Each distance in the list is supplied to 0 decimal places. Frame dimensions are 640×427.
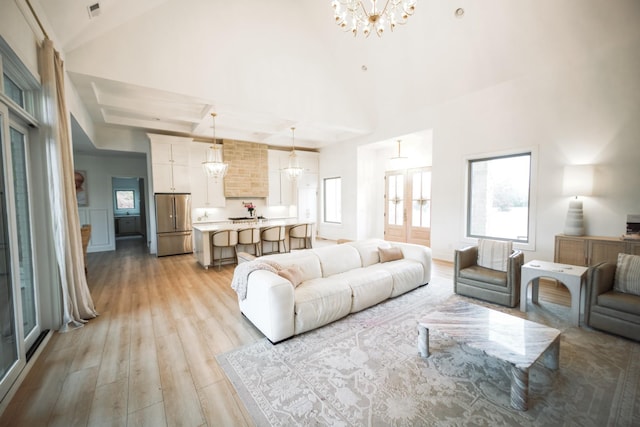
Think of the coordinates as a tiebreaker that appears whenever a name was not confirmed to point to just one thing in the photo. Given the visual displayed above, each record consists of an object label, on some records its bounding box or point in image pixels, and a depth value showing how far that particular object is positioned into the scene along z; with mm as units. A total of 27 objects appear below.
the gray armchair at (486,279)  3371
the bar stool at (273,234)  6277
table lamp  3777
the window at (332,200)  9258
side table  2922
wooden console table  3475
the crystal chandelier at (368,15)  2594
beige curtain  2805
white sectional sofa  2633
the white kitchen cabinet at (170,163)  6621
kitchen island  5445
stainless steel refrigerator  6656
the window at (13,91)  2370
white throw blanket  3014
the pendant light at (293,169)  6352
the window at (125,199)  10461
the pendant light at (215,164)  5652
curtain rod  2380
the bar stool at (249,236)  5859
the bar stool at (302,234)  6766
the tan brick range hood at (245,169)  7656
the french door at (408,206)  7043
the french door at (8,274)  2109
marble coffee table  1787
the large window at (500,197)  4812
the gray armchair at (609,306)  2543
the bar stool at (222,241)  5445
